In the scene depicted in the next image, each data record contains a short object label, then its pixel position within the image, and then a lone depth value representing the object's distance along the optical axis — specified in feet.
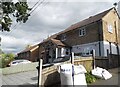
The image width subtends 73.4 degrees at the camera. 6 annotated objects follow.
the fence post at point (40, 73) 14.85
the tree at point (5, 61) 49.06
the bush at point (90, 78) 16.47
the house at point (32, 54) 72.29
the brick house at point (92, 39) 37.81
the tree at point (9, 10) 21.97
